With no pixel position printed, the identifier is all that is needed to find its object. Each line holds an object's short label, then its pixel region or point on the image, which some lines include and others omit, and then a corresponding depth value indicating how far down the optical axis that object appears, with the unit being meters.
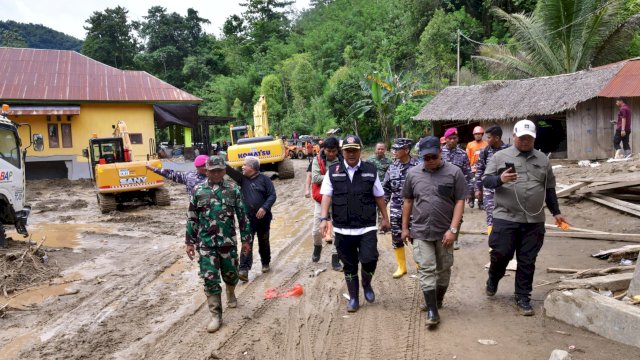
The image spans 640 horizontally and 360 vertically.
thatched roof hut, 16.47
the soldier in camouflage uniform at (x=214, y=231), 5.20
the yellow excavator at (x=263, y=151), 19.86
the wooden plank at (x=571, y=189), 9.53
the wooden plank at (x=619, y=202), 8.24
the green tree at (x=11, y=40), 67.10
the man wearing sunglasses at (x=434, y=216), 4.69
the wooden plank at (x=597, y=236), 6.93
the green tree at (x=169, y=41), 57.91
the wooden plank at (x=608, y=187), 8.49
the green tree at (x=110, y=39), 58.47
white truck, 9.57
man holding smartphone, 4.82
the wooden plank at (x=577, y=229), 7.46
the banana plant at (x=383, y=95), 26.62
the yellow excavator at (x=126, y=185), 14.40
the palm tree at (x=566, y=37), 20.91
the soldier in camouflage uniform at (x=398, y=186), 6.30
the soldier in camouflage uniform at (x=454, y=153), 8.17
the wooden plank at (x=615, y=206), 8.16
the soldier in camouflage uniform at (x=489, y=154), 6.77
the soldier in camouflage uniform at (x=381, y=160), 7.51
